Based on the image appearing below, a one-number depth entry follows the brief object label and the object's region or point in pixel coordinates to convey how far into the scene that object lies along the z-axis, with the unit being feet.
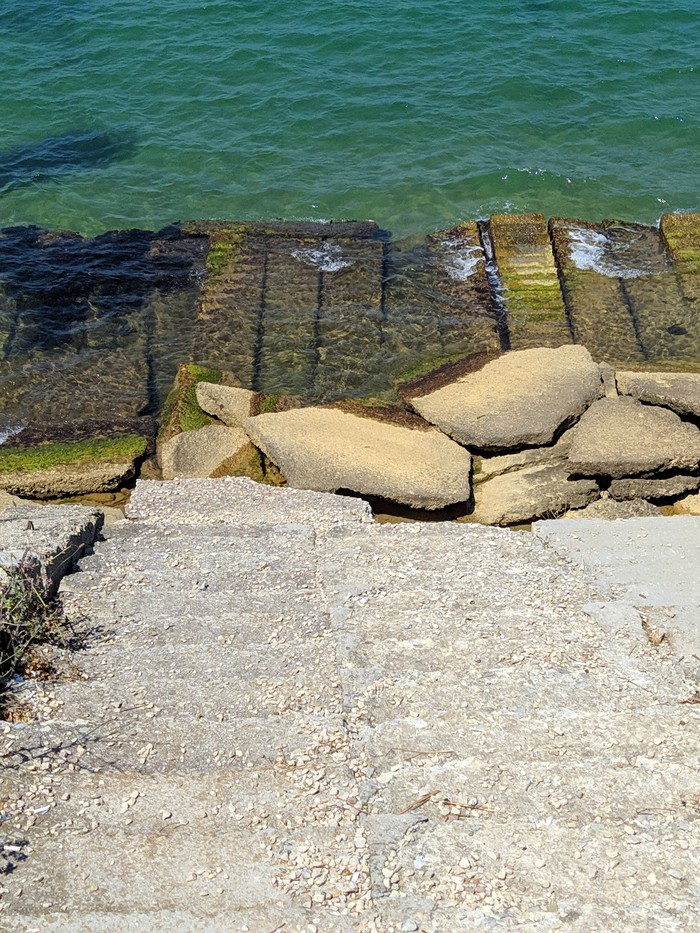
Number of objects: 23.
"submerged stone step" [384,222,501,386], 38.58
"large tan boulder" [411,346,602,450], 30.09
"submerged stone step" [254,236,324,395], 37.09
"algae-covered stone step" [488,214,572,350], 38.50
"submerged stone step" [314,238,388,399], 36.94
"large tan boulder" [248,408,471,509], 27.99
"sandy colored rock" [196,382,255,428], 32.53
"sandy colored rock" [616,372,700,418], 30.50
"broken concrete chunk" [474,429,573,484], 29.91
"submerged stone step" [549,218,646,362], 38.11
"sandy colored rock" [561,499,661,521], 27.73
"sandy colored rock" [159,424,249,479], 30.30
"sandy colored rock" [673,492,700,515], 28.59
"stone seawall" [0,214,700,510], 36.14
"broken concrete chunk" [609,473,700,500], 28.66
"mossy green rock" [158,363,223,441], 32.60
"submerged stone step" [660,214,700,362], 39.60
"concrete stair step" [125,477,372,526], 26.17
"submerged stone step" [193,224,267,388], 38.06
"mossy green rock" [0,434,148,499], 30.86
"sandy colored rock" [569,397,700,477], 28.71
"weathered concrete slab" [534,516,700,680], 21.50
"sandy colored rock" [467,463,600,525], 28.40
